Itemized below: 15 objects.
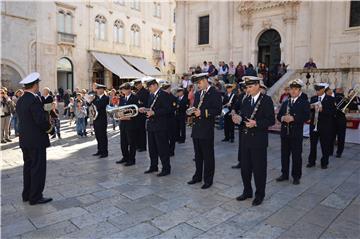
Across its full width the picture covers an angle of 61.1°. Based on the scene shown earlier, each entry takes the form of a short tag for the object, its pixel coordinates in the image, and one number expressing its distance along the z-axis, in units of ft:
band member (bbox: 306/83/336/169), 23.62
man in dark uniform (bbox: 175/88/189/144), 33.47
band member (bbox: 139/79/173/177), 21.27
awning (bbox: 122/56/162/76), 103.96
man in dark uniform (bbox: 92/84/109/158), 26.43
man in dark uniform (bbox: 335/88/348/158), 27.84
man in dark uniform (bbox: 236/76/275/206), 15.97
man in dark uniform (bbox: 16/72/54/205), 15.72
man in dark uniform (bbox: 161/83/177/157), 26.36
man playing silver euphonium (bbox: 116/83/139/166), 24.00
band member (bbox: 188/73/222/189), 18.62
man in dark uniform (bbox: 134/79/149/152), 25.46
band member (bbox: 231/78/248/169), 28.48
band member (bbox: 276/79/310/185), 19.85
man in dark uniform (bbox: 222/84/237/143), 32.14
